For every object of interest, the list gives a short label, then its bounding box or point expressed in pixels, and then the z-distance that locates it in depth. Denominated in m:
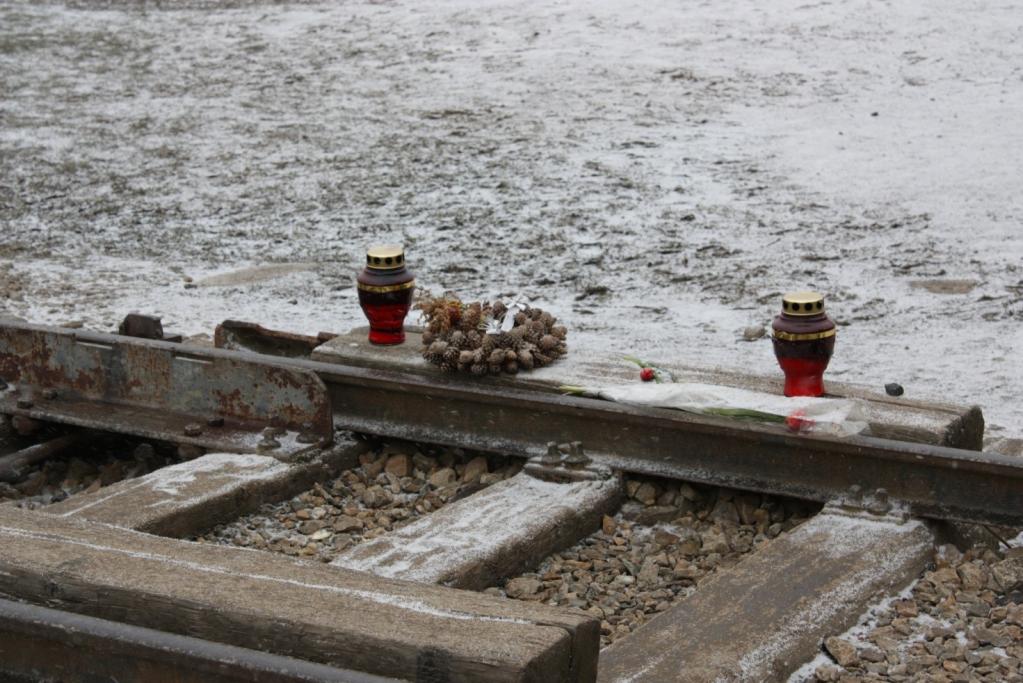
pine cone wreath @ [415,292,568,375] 5.32
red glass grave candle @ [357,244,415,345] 5.48
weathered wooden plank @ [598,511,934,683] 3.64
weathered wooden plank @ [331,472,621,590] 4.23
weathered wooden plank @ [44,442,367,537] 4.56
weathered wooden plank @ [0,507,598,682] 3.09
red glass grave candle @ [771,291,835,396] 4.86
